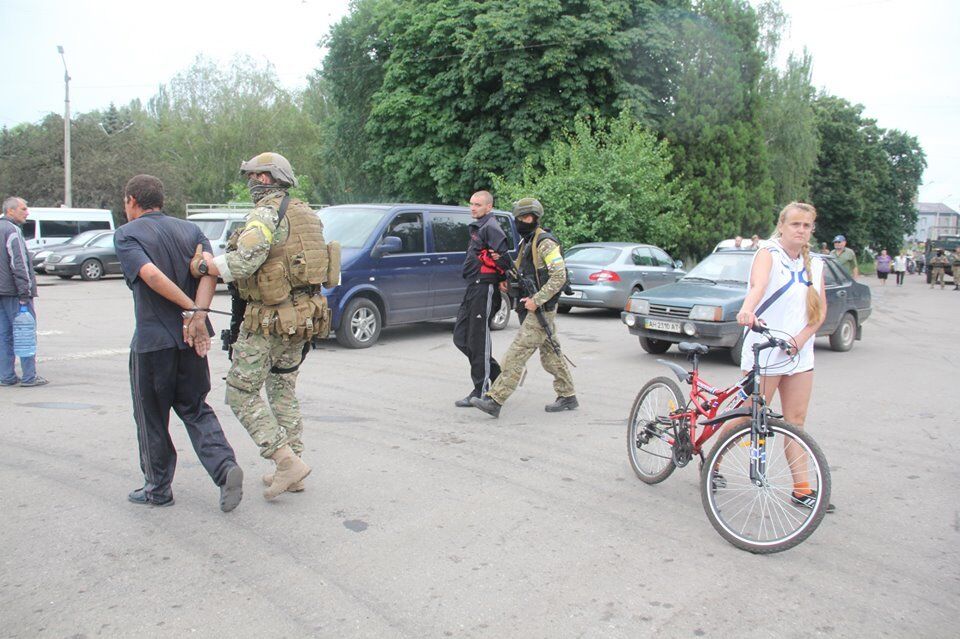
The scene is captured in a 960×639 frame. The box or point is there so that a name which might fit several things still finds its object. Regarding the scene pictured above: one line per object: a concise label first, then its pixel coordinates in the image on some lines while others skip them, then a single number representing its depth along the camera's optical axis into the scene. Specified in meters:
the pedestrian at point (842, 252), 18.33
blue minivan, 10.60
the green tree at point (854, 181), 54.12
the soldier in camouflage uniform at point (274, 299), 4.45
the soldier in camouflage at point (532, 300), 6.77
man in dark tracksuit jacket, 7.05
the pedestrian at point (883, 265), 34.47
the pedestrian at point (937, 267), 34.59
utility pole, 31.02
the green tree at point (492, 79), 27.00
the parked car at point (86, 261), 23.06
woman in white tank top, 4.49
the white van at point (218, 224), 21.04
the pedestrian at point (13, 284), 7.67
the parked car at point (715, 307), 9.88
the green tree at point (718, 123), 29.70
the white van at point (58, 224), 26.53
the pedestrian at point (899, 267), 38.06
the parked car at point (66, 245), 23.89
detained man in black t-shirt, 4.23
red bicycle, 3.98
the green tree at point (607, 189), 21.97
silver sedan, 15.28
